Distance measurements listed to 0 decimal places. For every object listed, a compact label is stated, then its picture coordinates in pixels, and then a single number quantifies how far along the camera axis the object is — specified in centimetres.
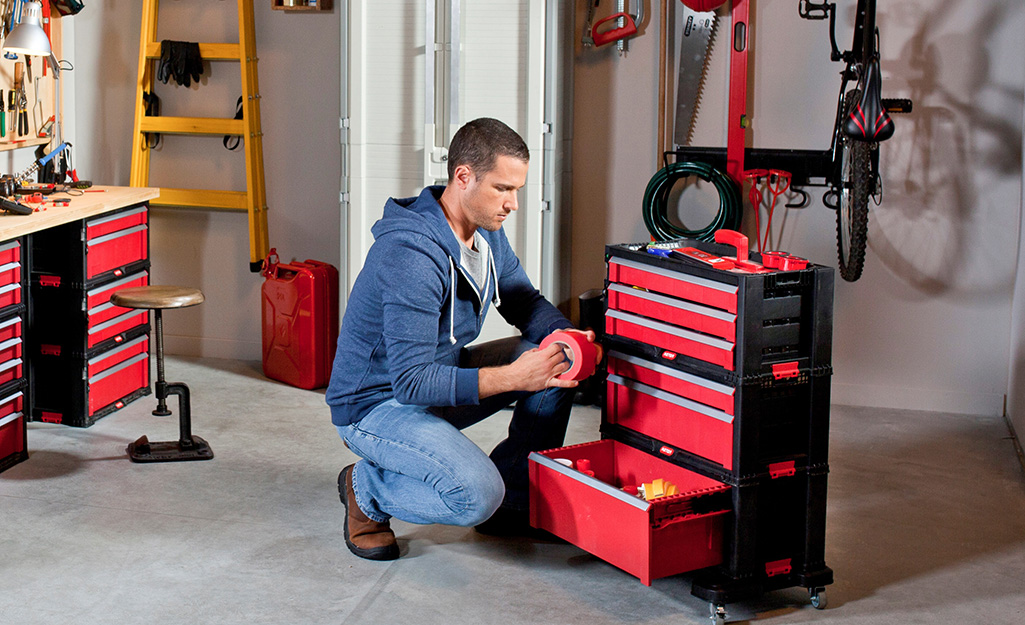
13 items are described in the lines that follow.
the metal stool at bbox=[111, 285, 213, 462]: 391
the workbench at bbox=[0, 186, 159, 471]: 394
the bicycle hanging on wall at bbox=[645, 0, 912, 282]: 400
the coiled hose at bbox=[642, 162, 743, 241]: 466
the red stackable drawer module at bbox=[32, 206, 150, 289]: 412
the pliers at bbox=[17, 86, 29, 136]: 466
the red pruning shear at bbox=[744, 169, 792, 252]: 466
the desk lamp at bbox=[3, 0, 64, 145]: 423
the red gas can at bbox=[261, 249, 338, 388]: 487
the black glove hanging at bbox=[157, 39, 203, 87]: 507
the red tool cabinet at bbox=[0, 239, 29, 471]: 375
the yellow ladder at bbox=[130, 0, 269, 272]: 504
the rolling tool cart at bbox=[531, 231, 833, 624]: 266
